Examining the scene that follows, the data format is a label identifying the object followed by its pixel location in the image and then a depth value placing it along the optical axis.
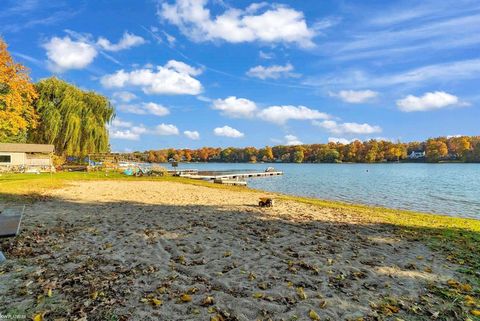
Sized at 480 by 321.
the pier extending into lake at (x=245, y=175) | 41.88
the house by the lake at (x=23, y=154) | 35.41
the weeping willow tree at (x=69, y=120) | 35.88
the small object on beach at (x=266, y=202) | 13.26
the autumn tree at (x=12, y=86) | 21.14
